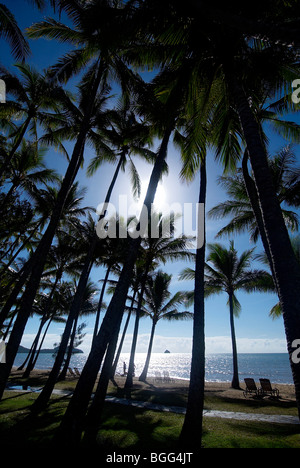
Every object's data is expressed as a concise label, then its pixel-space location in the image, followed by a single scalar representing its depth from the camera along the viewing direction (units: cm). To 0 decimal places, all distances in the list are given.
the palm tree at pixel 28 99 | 1158
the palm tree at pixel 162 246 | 1675
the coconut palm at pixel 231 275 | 1816
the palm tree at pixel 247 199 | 1248
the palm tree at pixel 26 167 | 1424
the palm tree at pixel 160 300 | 2305
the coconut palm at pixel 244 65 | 338
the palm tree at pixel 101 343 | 489
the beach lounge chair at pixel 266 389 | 1293
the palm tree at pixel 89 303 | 2693
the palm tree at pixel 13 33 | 788
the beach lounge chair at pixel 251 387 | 1330
